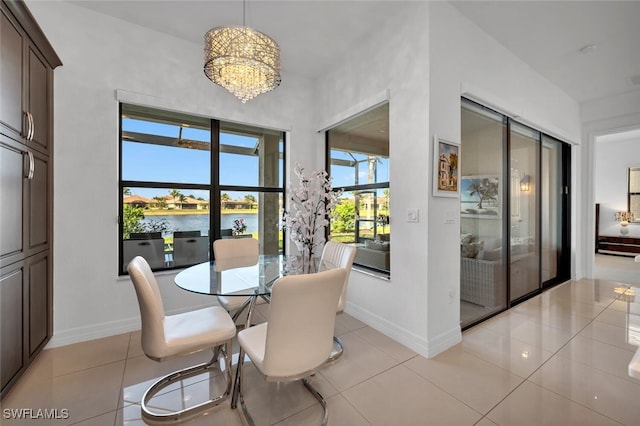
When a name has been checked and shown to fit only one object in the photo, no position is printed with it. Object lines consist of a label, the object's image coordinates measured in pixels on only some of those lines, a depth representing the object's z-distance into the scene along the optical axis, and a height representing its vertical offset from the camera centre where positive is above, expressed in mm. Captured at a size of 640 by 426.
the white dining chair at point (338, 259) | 2271 -431
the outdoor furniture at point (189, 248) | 3174 -430
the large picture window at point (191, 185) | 2920 +347
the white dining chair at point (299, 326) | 1268 -585
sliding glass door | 2914 +10
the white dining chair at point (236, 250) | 2709 -399
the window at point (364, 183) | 3010 +382
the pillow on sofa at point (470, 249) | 2906 -402
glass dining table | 1786 -501
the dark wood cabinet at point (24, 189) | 1739 +180
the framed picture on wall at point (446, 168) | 2373 +420
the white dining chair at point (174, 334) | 1508 -765
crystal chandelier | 1989 +1188
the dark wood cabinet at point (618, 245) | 6707 -825
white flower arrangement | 2514 -9
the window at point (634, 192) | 6930 +567
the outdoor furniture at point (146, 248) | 2879 -394
